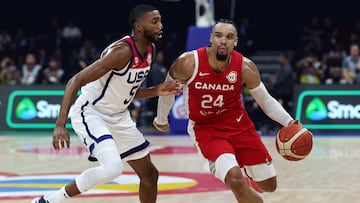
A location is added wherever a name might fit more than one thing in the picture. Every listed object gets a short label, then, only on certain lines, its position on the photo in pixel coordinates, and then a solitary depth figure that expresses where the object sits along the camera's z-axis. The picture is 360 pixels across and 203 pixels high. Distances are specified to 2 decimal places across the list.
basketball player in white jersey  6.45
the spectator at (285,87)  17.03
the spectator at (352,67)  16.53
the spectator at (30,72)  18.38
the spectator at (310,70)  17.89
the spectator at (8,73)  18.35
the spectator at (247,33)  20.61
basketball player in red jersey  6.60
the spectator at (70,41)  22.42
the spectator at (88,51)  21.15
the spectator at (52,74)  18.02
